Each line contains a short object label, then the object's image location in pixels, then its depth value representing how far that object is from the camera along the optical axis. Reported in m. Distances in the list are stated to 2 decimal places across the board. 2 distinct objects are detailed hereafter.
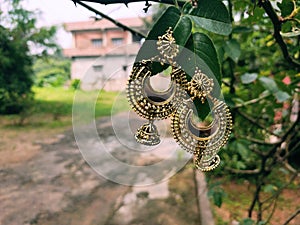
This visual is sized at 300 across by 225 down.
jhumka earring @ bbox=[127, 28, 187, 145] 0.19
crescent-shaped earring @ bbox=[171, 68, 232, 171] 0.20
